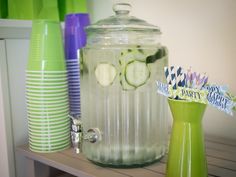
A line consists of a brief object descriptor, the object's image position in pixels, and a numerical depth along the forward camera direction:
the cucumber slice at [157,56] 0.65
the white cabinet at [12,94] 0.85
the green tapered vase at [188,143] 0.53
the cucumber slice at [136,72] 0.63
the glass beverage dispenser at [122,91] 0.65
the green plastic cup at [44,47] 0.75
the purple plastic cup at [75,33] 0.85
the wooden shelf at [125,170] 0.63
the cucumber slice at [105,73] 0.65
